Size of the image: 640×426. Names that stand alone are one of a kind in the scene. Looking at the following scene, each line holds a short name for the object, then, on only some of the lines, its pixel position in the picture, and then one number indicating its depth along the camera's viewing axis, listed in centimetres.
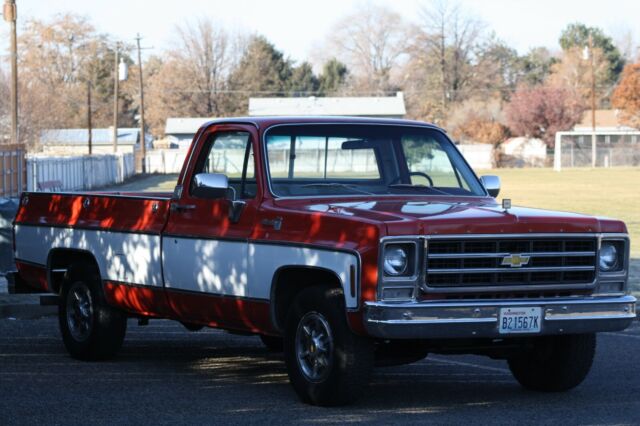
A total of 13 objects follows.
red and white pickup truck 809
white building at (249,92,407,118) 11450
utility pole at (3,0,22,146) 4328
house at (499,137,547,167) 11262
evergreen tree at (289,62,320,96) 13764
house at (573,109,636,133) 12144
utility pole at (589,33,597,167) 9747
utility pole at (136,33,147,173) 8581
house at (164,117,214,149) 11562
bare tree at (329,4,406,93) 12669
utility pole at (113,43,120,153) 7981
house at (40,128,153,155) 10519
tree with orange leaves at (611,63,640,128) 9775
